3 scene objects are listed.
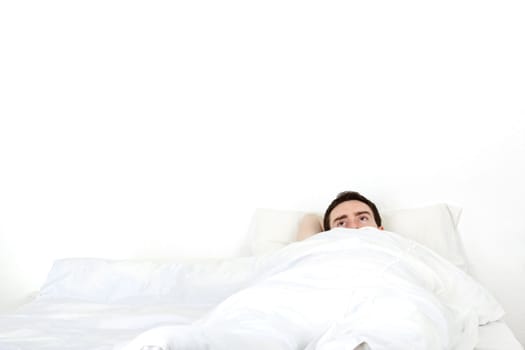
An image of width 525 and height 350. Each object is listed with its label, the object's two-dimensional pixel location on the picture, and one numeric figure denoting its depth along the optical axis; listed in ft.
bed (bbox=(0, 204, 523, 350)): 4.10
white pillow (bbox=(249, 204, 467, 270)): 7.82
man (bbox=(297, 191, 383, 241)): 7.47
